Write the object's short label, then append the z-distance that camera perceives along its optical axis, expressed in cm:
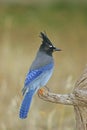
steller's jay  974
